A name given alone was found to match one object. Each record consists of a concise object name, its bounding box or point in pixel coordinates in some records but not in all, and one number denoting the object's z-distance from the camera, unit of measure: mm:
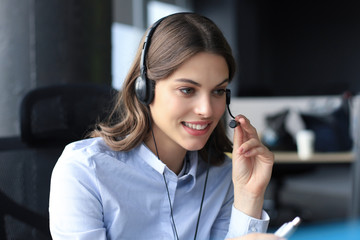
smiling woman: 1284
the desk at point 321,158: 2969
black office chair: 1369
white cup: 3062
